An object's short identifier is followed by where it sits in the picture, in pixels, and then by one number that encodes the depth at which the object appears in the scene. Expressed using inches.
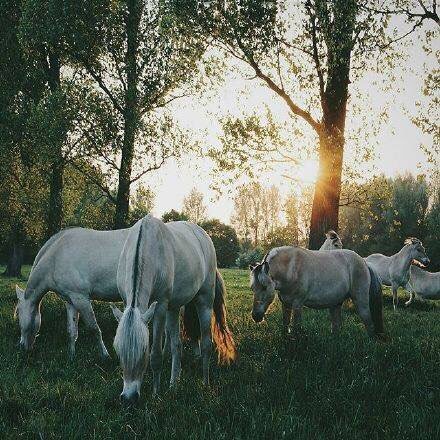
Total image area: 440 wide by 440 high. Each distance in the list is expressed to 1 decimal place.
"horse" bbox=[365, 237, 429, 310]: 660.7
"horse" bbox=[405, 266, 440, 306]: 652.7
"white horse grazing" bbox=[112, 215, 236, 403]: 151.9
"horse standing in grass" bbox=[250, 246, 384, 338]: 297.7
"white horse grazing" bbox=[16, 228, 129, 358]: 296.8
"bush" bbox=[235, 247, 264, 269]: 1951.3
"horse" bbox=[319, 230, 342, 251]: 467.5
